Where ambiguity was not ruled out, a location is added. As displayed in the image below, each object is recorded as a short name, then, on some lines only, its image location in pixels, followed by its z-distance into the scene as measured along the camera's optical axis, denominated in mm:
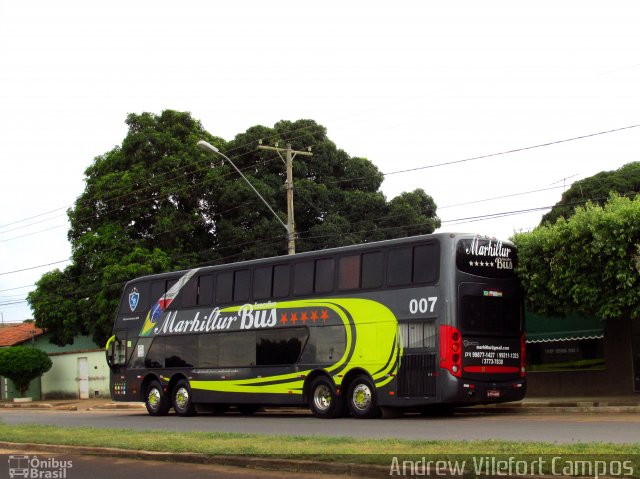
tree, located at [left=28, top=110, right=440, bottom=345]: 39938
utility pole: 29250
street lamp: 28198
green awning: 24427
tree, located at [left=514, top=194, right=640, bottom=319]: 20812
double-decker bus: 19156
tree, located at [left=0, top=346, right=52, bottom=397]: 45000
